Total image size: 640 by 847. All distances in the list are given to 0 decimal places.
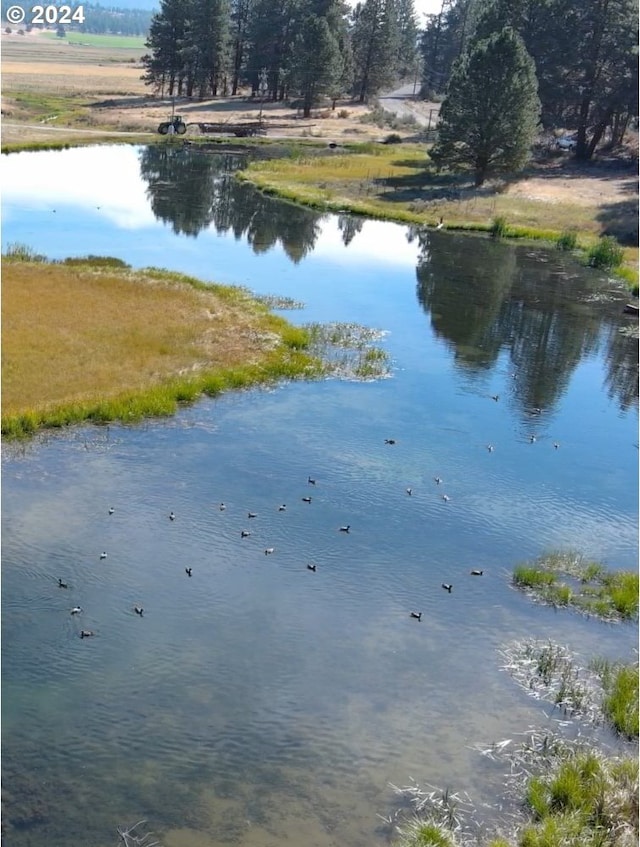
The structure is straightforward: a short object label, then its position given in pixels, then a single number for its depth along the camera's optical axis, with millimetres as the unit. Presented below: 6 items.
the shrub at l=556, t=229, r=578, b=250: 61094
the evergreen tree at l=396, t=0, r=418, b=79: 155000
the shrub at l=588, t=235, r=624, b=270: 56225
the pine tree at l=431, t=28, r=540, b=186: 69250
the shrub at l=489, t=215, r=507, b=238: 63344
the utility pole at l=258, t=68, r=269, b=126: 129875
